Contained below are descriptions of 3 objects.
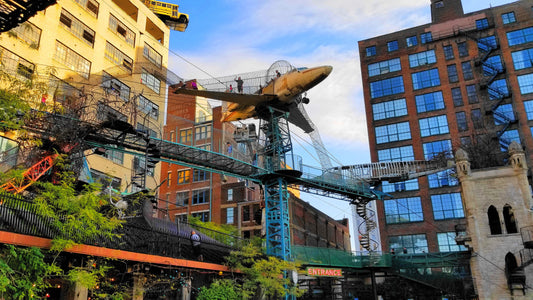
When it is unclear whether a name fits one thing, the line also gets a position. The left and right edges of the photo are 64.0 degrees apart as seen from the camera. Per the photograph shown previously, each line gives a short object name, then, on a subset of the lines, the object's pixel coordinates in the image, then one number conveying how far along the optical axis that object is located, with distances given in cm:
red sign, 3092
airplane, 3164
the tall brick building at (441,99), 5672
